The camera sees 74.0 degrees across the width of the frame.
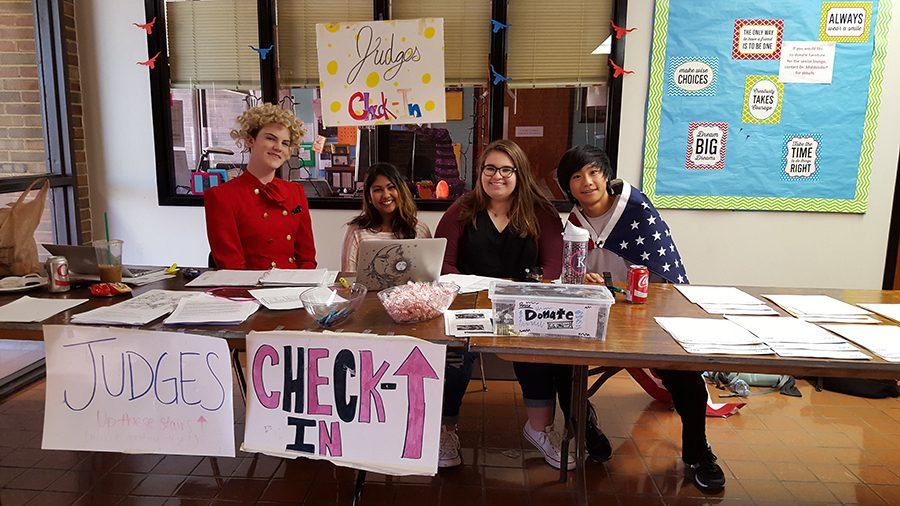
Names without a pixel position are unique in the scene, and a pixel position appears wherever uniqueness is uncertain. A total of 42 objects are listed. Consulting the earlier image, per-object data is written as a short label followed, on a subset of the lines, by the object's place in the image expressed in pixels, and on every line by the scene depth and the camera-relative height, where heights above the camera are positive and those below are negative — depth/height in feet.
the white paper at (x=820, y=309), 5.61 -1.39
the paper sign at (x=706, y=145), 10.43 +0.33
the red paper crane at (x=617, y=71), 10.43 +1.59
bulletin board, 10.00 +1.06
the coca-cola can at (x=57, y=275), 6.07 -1.23
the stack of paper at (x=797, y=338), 4.61 -1.40
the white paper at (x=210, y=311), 5.13 -1.38
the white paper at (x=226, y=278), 6.50 -1.35
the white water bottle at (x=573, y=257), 6.09 -0.97
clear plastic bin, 4.86 -1.23
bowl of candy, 5.21 -1.24
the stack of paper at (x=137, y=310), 5.14 -1.40
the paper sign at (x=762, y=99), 10.19 +1.12
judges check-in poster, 10.23 +1.49
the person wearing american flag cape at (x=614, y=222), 7.35 -0.73
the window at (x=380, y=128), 10.87 +1.30
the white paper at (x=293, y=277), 6.48 -1.33
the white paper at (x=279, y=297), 5.66 -1.37
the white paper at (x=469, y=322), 4.98 -1.40
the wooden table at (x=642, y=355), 4.47 -1.45
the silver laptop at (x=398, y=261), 5.95 -1.02
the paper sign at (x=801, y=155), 10.32 +0.18
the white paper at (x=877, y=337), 4.66 -1.41
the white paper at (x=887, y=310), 5.70 -1.39
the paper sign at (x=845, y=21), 9.89 +2.39
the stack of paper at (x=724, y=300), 5.82 -1.38
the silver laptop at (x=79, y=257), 6.44 -1.11
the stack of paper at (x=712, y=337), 4.66 -1.41
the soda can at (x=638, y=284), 5.93 -1.19
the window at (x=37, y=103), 10.64 +0.89
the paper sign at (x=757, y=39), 10.05 +2.11
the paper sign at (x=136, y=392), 5.05 -2.03
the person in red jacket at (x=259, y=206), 7.97 -0.67
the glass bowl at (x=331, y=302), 5.19 -1.28
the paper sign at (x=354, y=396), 4.87 -1.95
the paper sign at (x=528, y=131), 11.18 +0.56
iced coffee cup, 6.28 -1.11
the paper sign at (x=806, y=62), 10.03 +1.73
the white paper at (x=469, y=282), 6.47 -1.35
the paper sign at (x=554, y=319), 4.88 -1.28
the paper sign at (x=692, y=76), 10.24 +1.50
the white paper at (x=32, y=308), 5.20 -1.41
